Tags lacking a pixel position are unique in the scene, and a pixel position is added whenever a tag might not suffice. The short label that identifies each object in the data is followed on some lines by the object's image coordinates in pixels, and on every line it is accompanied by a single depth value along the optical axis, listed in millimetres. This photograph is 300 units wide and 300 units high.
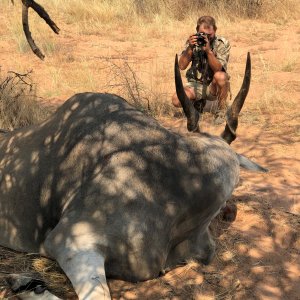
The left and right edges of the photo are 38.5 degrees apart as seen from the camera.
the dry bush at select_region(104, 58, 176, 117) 5094
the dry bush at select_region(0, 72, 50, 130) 4416
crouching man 4636
